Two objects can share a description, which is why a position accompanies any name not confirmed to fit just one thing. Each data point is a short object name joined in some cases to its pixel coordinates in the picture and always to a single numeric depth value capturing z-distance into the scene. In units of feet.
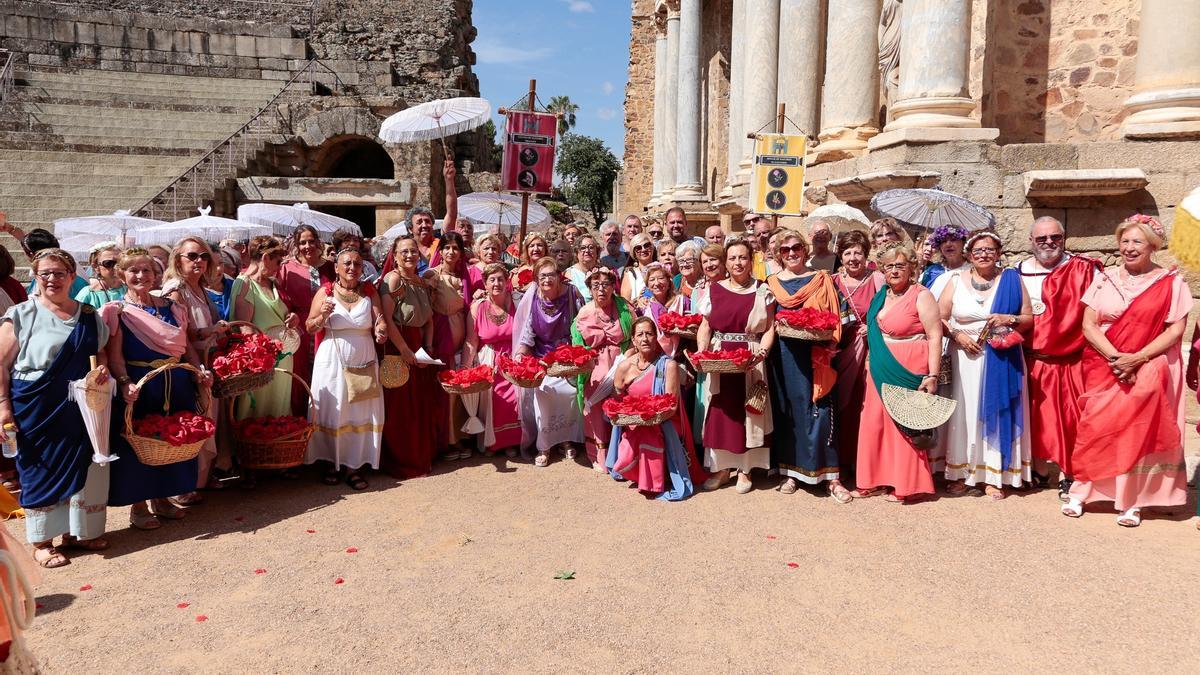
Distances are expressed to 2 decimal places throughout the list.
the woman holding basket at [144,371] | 13.37
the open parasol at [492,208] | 32.17
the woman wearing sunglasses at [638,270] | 19.95
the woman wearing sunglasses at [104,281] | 16.50
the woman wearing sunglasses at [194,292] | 14.65
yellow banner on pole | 26.45
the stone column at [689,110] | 51.78
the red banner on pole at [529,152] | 24.95
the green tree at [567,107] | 196.70
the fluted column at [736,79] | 44.83
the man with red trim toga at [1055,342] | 14.92
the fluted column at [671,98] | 57.16
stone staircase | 48.24
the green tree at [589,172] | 159.12
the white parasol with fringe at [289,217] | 29.45
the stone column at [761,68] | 39.47
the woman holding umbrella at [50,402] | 12.21
